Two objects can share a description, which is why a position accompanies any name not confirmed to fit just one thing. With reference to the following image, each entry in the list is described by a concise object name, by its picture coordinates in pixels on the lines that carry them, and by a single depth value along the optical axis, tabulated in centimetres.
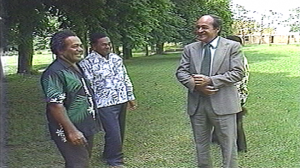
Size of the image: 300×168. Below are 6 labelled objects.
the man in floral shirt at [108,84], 559
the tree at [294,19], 4798
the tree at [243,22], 6456
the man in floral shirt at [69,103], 383
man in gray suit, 446
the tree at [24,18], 816
